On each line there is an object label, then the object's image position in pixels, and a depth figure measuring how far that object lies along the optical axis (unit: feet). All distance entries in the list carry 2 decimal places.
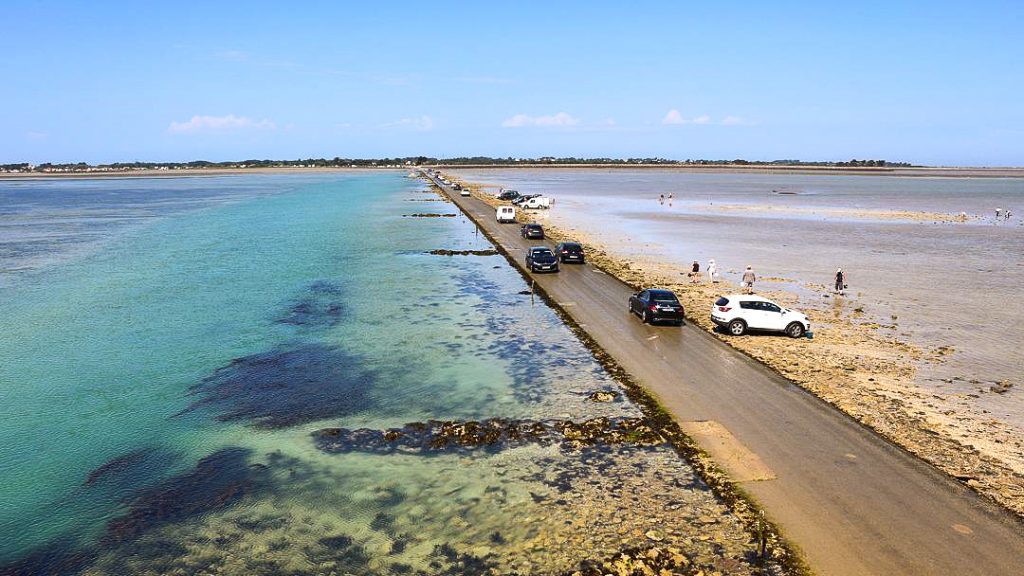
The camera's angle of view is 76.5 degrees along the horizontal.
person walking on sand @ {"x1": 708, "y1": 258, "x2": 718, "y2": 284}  150.48
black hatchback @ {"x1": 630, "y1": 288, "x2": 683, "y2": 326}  106.01
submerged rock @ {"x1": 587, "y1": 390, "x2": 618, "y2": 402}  77.79
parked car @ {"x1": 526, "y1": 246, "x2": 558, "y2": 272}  159.43
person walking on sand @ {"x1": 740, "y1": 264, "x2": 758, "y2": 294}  131.64
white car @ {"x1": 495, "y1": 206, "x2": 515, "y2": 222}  278.26
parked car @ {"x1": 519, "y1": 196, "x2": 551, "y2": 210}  345.51
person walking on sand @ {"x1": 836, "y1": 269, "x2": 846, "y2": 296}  135.52
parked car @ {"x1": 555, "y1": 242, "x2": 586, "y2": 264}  170.30
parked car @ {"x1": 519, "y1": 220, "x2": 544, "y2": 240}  219.00
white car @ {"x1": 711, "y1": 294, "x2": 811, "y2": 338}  102.73
